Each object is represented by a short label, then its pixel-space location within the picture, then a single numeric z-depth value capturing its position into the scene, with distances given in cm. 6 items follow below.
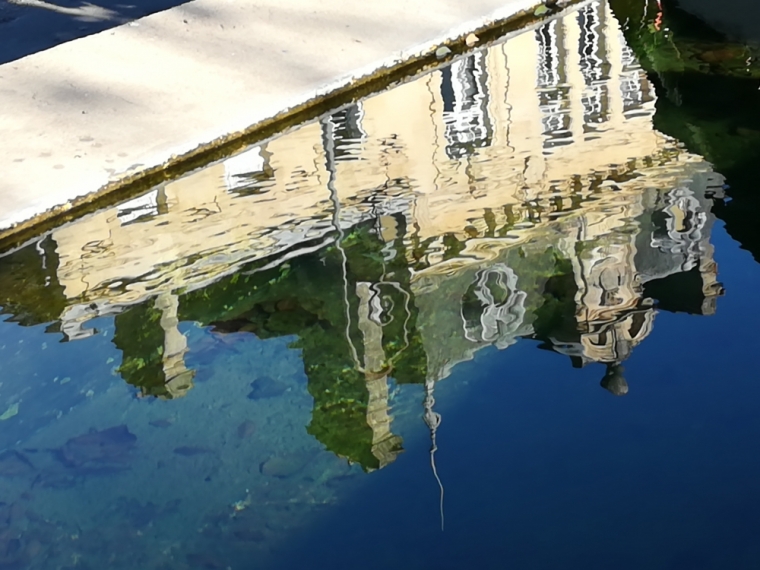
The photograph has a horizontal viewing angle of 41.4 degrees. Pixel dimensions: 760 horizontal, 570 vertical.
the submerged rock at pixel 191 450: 404
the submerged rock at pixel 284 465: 392
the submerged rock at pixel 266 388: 432
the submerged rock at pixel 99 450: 401
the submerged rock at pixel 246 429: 411
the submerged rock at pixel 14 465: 399
